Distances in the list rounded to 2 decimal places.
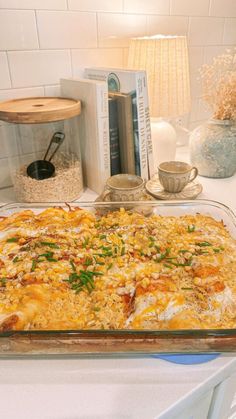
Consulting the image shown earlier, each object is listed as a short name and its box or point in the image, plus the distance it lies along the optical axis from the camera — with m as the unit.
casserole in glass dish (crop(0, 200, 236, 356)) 0.47
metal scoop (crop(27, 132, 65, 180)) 0.91
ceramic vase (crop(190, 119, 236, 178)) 1.03
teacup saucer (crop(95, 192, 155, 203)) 0.85
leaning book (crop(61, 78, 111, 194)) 0.89
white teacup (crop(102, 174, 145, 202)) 0.82
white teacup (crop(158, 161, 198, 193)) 0.90
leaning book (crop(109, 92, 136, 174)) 0.94
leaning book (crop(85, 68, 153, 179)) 0.92
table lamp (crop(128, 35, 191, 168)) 1.02
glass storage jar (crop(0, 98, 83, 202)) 0.89
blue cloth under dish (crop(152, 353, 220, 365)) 0.49
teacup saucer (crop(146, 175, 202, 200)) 0.92
